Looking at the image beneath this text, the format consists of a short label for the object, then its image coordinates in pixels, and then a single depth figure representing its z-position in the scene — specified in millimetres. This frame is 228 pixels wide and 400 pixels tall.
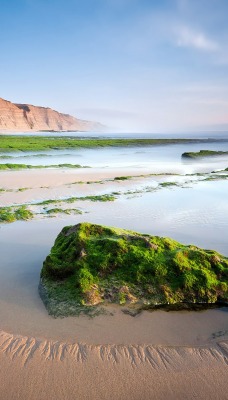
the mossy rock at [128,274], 4859
